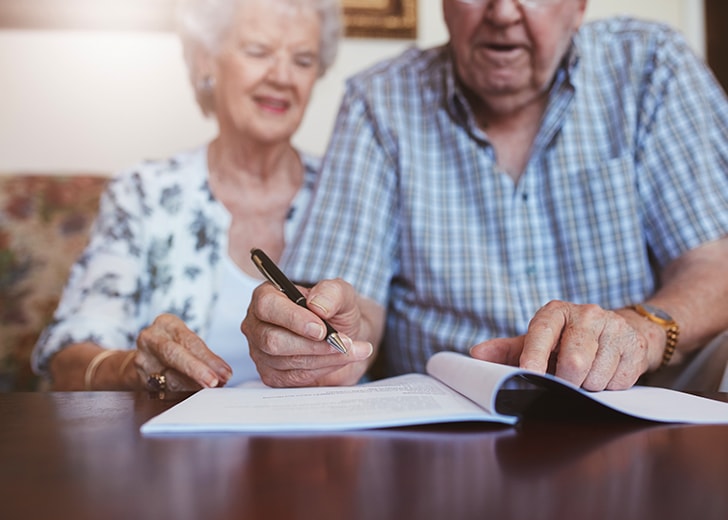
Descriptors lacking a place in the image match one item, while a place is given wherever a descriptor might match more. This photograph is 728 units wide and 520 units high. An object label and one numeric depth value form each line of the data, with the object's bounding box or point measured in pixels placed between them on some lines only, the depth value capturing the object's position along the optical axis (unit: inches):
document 21.1
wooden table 14.2
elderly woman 52.2
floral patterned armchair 67.7
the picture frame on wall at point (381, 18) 79.6
